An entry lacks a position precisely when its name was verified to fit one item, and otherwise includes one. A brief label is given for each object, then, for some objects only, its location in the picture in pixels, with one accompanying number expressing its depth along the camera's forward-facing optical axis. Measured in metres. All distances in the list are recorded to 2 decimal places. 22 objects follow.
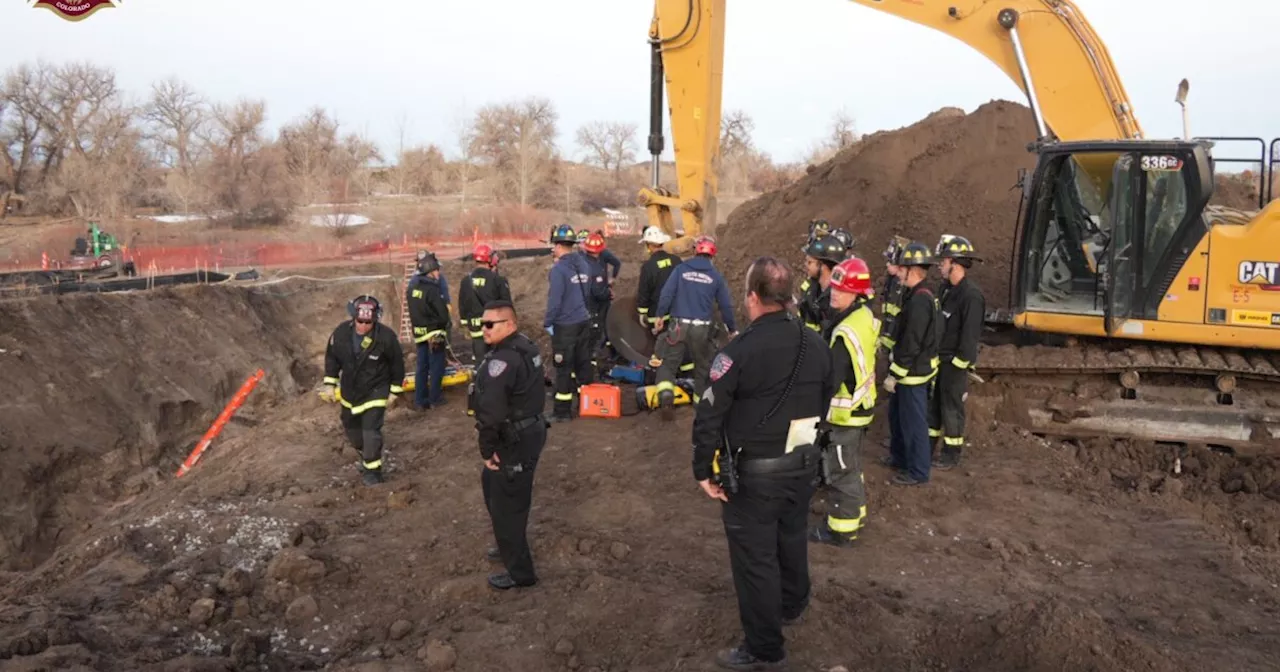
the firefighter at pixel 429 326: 10.09
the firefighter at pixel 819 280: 7.49
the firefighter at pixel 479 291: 9.90
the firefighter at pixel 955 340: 7.52
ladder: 19.34
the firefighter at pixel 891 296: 7.52
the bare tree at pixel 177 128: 47.34
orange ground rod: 11.22
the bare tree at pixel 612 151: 64.50
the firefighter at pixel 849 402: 5.64
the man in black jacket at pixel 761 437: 4.30
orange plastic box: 9.56
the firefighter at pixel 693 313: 8.95
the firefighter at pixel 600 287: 10.50
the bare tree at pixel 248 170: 38.03
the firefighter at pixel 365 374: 7.63
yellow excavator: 7.99
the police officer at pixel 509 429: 5.44
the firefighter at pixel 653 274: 9.99
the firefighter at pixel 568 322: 9.23
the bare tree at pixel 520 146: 52.41
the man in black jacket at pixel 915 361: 7.09
